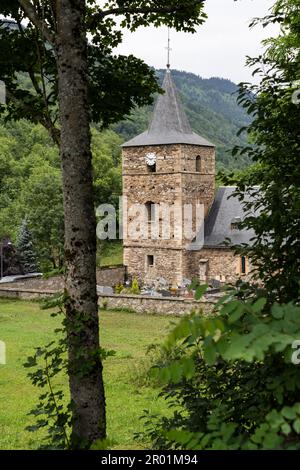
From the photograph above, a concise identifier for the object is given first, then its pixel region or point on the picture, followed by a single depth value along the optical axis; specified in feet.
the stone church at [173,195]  115.14
